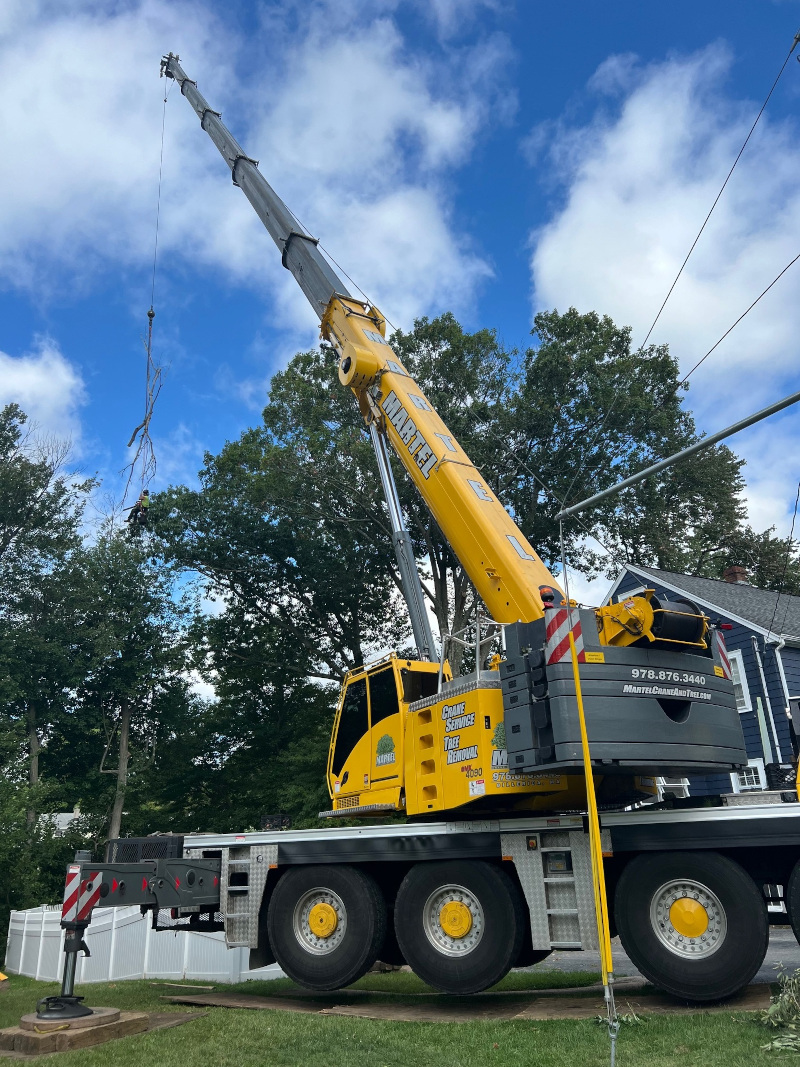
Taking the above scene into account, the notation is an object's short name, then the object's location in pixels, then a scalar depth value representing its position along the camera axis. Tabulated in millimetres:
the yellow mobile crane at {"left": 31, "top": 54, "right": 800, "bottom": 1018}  7918
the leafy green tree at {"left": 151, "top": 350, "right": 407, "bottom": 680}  27188
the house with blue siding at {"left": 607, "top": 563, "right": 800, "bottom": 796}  20484
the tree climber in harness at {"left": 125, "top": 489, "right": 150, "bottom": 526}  19703
